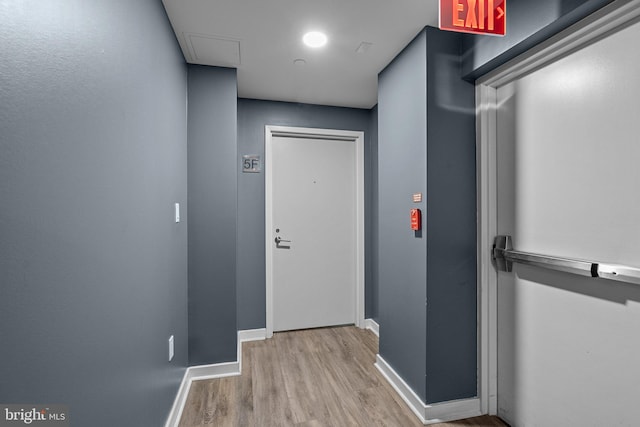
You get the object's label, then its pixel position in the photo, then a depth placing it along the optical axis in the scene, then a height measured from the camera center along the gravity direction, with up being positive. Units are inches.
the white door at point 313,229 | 130.6 -6.8
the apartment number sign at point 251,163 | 124.7 +20.0
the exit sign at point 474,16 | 45.8 +29.6
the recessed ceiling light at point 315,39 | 80.6 +46.0
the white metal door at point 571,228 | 50.6 -3.1
